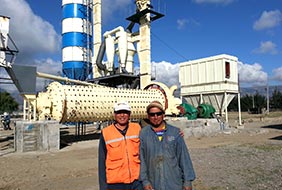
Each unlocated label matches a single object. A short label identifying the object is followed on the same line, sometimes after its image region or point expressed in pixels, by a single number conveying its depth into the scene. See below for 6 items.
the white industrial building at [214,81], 23.53
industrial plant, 12.18
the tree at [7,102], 60.22
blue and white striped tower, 29.52
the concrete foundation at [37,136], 11.22
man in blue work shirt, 2.99
